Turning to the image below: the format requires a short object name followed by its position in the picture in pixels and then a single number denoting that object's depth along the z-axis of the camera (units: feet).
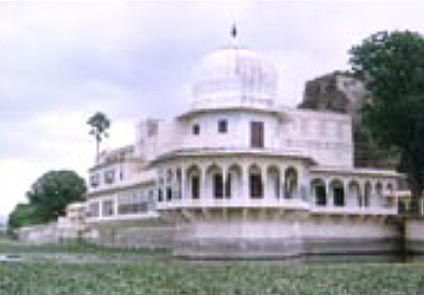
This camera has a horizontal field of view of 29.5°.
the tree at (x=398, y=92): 167.63
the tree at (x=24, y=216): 353.63
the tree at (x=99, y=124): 308.81
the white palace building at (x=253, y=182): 150.61
